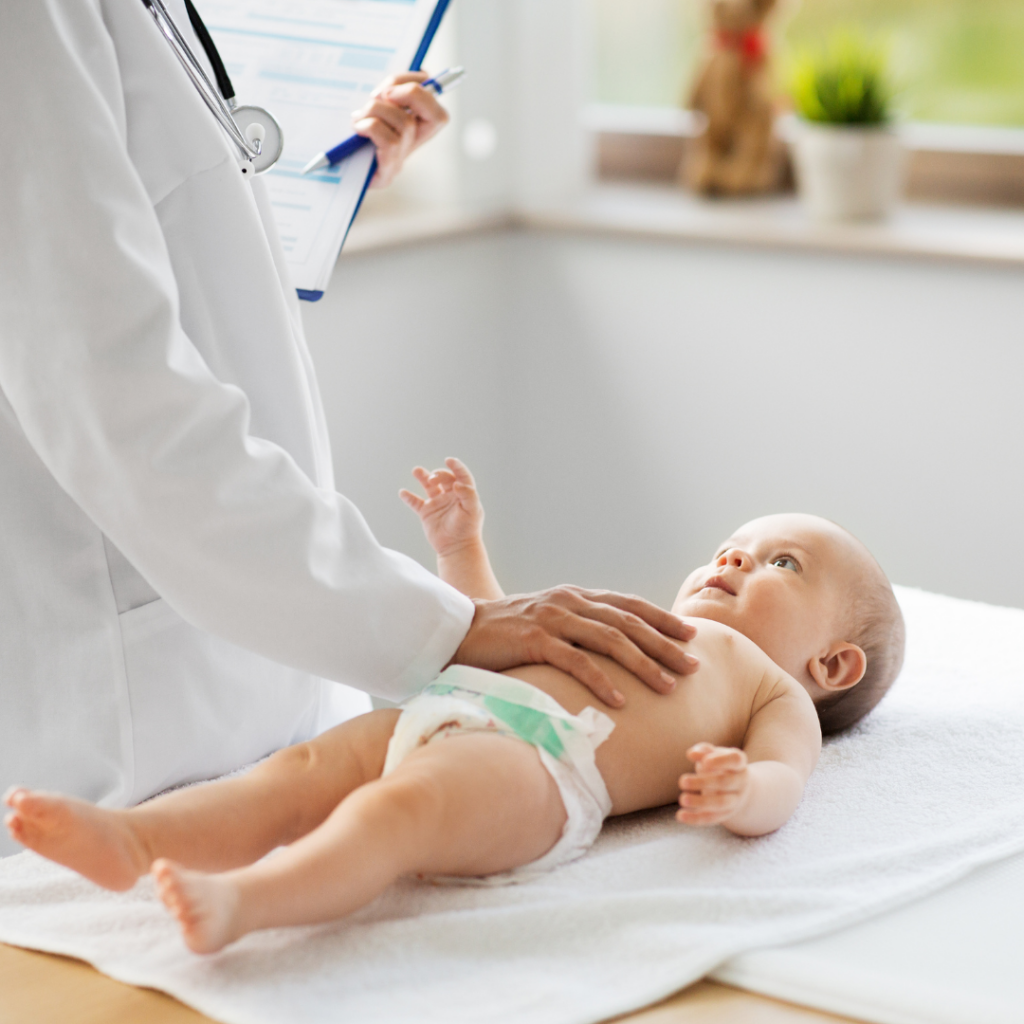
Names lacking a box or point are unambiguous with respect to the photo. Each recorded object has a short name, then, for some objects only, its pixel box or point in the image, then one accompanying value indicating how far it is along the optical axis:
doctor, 1.60
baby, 1.58
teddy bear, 2.92
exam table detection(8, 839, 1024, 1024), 1.56
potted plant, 2.79
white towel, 1.56
